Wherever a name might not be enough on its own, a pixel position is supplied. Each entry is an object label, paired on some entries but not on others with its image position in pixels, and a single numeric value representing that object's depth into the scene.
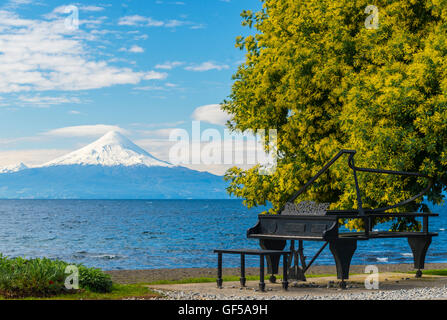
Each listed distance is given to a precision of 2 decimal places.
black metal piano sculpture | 13.22
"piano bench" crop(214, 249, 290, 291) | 12.93
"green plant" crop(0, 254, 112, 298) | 11.60
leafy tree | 15.55
